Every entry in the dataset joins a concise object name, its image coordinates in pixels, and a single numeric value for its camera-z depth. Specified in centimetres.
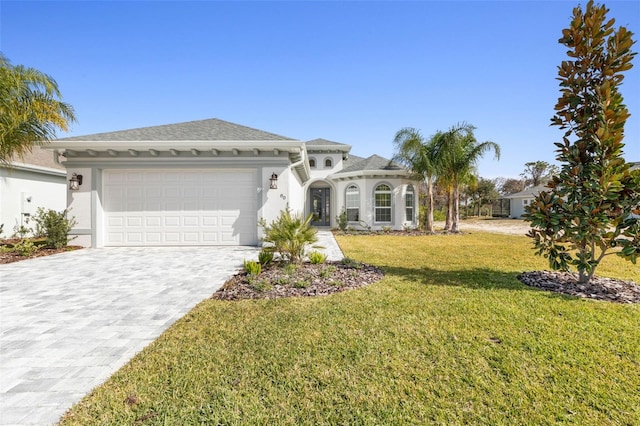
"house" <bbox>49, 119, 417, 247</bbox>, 958
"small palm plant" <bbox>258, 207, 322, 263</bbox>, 623
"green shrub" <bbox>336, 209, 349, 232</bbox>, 1636
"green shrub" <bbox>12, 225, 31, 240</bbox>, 1188
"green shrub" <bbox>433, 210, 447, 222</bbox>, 2512
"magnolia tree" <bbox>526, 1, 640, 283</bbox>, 448
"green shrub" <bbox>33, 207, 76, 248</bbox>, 898
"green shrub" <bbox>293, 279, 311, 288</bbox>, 497
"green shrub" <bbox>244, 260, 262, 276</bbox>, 561
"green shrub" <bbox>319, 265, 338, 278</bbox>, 557
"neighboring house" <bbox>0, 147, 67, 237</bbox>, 1183
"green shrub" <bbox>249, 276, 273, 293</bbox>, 484
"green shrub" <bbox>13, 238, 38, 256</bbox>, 817
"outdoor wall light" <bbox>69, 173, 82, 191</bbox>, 951
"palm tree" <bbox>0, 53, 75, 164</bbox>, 770
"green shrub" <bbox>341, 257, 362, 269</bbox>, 643
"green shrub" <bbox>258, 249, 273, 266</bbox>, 627
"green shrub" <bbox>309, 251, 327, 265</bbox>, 657
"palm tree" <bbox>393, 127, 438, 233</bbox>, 1466
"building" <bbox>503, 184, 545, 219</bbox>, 3073
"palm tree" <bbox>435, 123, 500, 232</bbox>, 1447
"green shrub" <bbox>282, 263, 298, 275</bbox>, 576
